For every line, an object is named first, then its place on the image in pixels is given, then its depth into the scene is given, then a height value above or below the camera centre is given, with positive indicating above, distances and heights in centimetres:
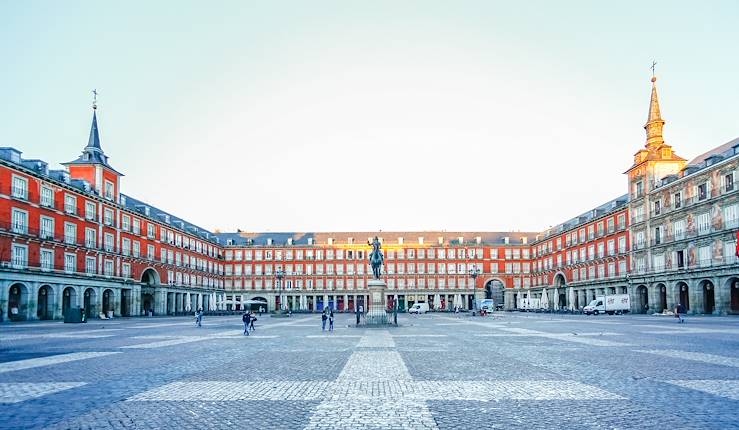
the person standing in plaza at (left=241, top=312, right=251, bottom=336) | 2597 -294
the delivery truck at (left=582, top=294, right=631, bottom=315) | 5603 -564
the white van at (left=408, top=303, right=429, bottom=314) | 7469 -756
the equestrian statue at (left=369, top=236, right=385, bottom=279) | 3656 -22
